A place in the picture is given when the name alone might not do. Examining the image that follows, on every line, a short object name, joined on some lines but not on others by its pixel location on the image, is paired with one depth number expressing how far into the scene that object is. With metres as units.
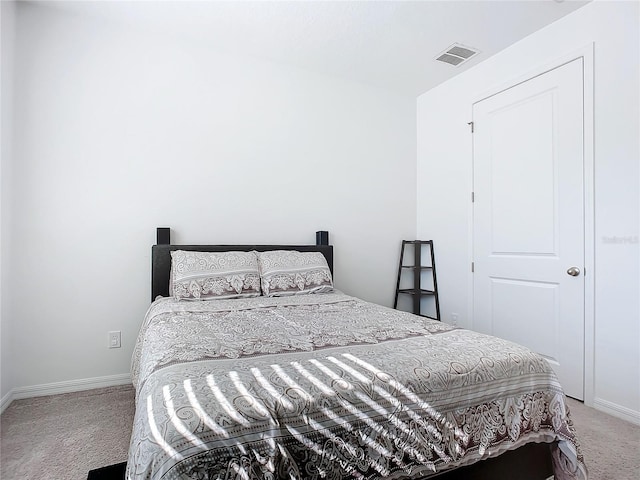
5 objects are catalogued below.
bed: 0.88
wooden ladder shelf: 3.66
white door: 2.52
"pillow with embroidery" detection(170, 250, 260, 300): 2.44
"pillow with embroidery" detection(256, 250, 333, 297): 2.66
